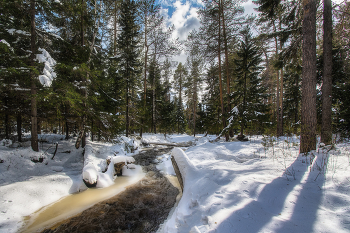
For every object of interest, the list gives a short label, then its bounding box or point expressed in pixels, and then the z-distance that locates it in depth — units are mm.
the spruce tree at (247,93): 10680
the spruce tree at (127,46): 12328
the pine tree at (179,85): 25938
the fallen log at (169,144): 15207
